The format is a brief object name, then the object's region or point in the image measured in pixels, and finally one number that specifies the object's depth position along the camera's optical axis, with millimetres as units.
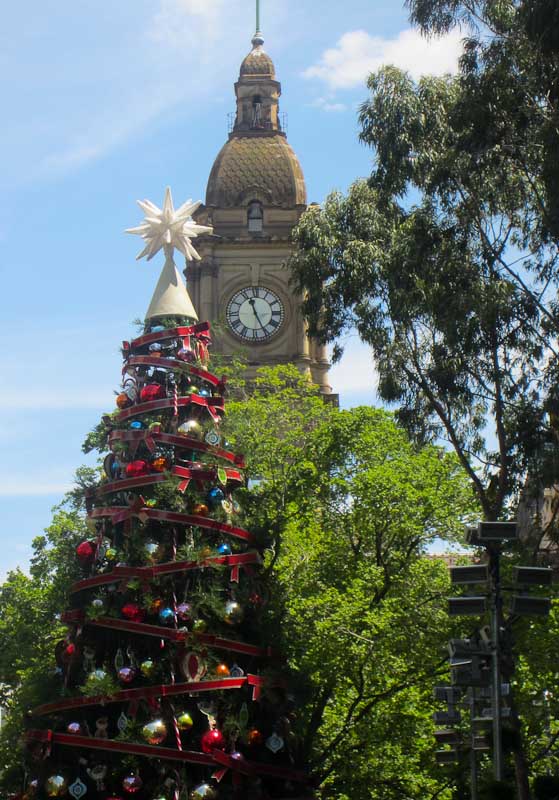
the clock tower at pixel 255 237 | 74188
